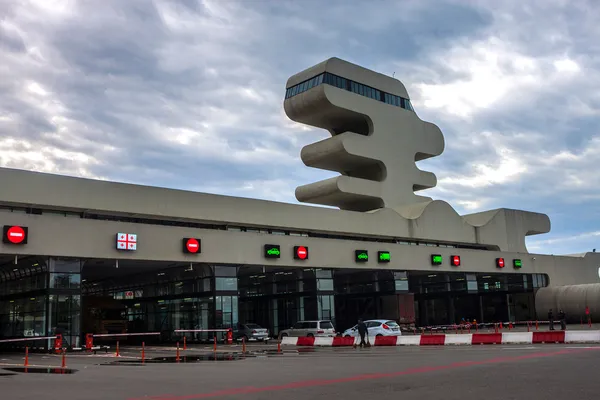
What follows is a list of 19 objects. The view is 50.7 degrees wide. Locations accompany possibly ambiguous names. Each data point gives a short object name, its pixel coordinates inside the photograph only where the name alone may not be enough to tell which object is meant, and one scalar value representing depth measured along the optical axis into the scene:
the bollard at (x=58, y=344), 34.63
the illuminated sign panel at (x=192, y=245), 41.56
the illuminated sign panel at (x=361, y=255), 51.47
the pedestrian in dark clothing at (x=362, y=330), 33.69
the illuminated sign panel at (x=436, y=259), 57.62
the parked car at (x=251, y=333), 45.88
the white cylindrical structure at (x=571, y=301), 56.97
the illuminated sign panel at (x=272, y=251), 46.06
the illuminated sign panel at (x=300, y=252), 47.66
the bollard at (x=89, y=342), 35.02
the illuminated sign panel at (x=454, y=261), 59.72
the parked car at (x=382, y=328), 40.59
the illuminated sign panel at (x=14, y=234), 34.09
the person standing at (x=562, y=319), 40.80
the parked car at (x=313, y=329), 44.22
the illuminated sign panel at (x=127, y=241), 38.41
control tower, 57.47
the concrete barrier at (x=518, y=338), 30.03
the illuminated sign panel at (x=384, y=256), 53.38
